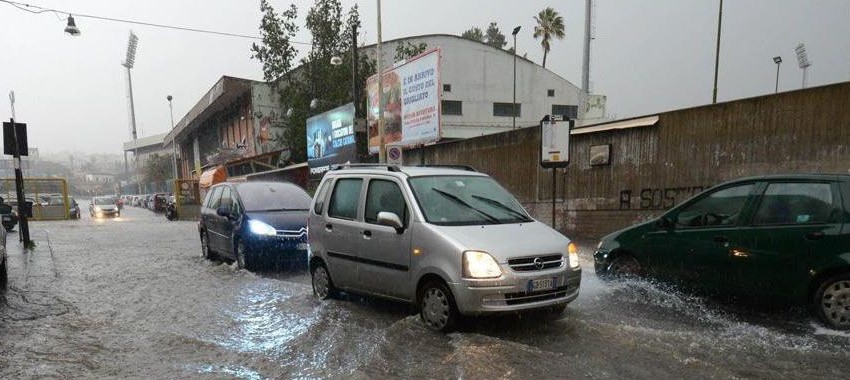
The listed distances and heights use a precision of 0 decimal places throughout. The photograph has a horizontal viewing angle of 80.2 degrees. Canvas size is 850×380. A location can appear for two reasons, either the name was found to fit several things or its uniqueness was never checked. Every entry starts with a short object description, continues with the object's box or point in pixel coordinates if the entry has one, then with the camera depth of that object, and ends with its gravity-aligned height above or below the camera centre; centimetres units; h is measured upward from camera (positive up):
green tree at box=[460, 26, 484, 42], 7502 +2020
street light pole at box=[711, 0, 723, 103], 2853 +596
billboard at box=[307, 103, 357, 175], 2330 +156
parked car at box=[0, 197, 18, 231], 1693 -160
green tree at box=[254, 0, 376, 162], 3164 +616
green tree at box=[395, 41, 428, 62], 3386 +814
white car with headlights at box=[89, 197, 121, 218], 3164 -223
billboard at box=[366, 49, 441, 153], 1661 +247
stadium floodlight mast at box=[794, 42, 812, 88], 4309 +929
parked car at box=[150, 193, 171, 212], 4197 -257
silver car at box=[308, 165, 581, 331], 467 -77
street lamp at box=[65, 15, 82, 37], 1837 +532
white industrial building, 4009 +673
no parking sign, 1418 +42
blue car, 877 -94
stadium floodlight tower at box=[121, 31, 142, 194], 5677 +1399
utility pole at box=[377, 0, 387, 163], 1682 +189
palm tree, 5925 +1680
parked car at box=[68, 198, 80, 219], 2843 -212
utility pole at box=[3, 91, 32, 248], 1191 +1
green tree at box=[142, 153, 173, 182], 8094 +70
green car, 470 -80
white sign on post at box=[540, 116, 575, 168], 975 +52
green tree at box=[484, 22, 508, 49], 7656 +2021
